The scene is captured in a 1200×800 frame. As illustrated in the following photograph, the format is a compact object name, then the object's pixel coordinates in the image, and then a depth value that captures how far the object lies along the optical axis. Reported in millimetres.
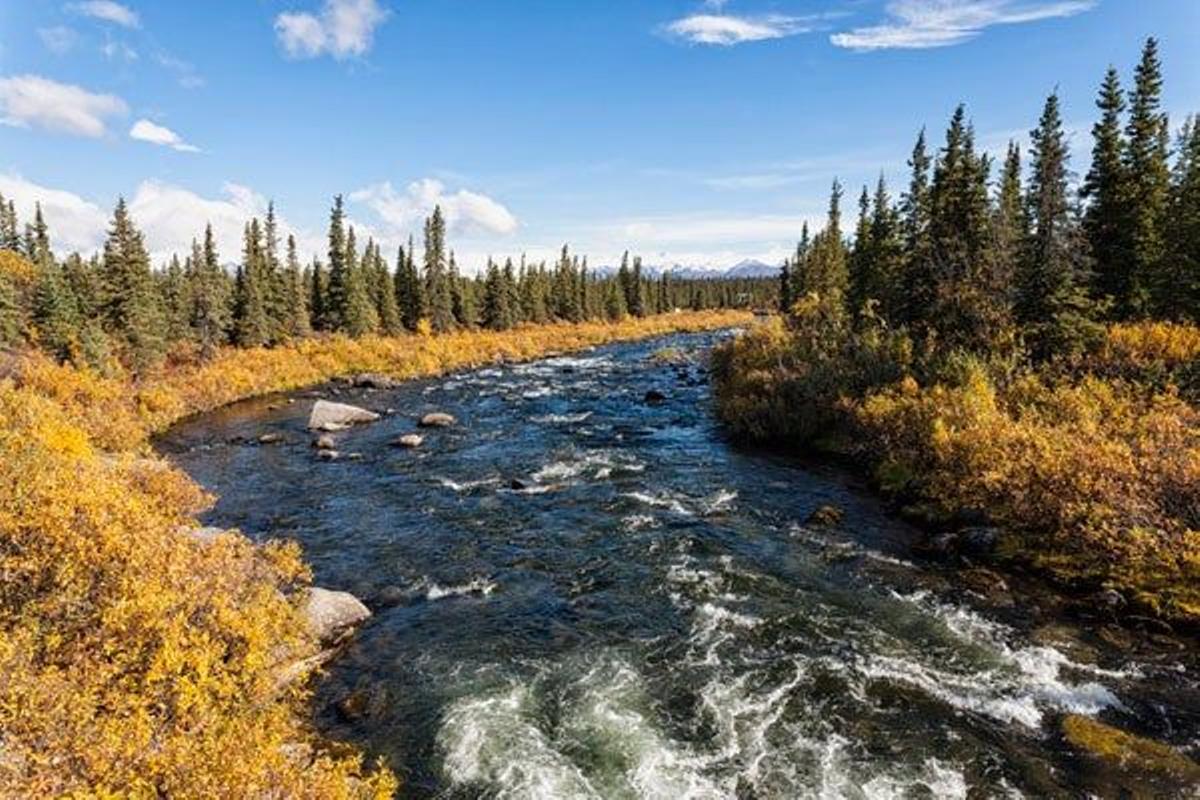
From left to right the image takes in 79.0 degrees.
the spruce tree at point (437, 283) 94438
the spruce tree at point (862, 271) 60962
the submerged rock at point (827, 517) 23578
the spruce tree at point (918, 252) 43219
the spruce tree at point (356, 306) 80688
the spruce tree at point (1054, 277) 33125
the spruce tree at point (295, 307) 75250
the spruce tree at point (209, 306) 63406
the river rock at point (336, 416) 40875
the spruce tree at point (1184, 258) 36344
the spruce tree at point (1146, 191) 40656
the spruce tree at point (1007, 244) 37219
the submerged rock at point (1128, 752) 11758
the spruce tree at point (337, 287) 82438
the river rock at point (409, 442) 36094
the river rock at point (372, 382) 58344
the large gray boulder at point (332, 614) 16234
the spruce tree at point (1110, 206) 42250
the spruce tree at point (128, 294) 52812
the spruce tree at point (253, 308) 69000
